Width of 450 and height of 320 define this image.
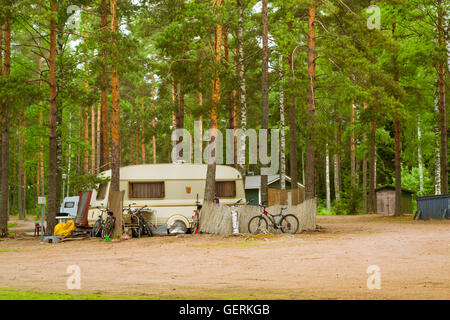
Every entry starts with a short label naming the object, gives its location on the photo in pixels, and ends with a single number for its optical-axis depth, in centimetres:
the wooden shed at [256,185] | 4275
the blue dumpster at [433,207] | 2611
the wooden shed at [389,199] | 4197
